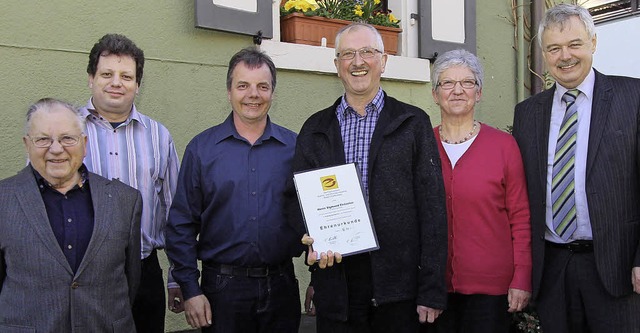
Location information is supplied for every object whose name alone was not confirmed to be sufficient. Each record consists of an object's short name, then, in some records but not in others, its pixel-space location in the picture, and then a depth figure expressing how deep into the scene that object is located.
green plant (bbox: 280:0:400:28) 5.25
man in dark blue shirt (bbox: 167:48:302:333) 3.07
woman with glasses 3.03
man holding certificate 2.77
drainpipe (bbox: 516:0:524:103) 6.63
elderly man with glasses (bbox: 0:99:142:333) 2.50
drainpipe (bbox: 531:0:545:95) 6.68
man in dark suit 2.89
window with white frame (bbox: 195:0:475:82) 4.70
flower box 5.20
